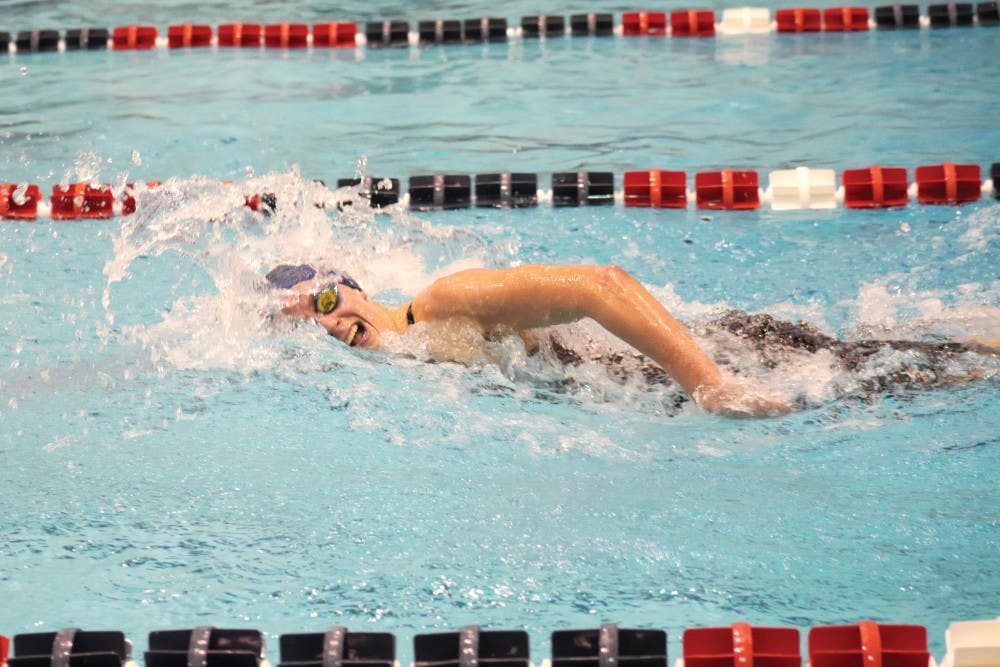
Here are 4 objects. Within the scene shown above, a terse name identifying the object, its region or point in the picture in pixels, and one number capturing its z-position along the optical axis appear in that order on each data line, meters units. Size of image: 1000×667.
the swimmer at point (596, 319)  6.77
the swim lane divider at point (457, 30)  16.12
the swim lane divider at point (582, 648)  5.02
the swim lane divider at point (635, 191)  10.93
